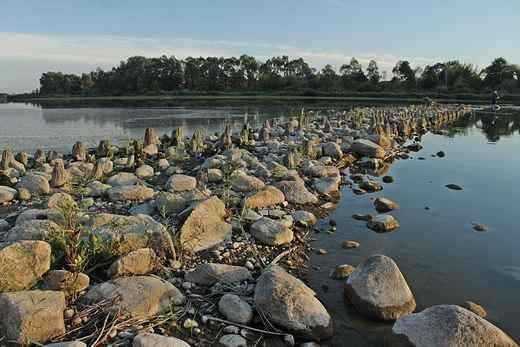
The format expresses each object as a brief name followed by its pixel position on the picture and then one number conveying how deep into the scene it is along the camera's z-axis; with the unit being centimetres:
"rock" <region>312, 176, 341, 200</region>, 743
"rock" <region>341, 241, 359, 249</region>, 518
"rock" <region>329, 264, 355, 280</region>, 436
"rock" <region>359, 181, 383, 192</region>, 806
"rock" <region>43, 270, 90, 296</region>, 349
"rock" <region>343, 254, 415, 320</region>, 365
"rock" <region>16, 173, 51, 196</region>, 695
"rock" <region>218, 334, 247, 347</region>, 316
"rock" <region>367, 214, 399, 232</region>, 584
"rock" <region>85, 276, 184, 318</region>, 336
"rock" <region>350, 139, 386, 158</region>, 1080
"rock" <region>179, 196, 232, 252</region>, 481
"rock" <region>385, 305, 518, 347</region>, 293
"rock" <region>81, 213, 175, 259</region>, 425
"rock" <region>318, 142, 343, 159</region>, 1064
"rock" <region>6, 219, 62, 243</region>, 445
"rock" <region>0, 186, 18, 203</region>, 649
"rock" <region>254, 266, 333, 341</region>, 333
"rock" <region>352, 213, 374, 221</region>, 619
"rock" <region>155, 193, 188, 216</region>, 579
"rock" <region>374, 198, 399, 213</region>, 682
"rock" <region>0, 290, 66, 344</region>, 290
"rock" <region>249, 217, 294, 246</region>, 507
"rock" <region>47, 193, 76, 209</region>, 576
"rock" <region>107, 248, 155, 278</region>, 385
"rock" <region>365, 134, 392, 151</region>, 1214
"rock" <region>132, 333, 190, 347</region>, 288
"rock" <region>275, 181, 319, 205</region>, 676
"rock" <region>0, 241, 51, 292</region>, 336
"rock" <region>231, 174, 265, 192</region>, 699
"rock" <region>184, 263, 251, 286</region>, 403
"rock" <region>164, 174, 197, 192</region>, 720
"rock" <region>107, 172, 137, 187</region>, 735
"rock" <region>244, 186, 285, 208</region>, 614
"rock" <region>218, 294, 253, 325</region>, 345
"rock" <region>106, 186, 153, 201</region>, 652
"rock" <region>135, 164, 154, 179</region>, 836
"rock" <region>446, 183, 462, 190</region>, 836
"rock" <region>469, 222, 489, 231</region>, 600
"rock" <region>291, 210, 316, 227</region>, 578
